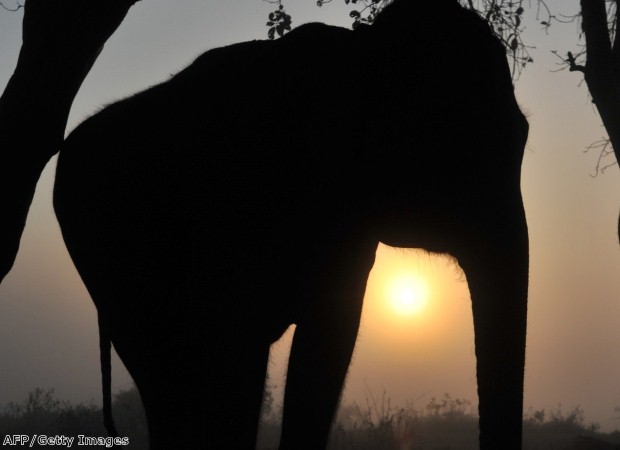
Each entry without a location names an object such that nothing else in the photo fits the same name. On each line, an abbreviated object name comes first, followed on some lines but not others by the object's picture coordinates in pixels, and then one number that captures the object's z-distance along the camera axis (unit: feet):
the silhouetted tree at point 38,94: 25.84
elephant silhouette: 21.02
